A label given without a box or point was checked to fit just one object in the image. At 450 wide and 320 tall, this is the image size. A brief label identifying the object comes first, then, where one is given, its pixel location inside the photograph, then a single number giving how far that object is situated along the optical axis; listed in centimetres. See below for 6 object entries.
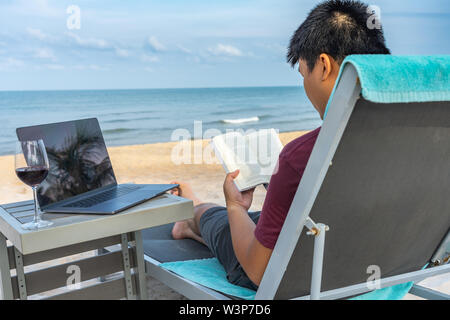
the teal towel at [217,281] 169
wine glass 137
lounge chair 107
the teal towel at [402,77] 100
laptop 157
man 133
